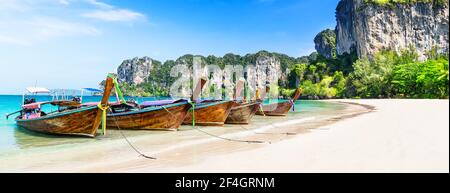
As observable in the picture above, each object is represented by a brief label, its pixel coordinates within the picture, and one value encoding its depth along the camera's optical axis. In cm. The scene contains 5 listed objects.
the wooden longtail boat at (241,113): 2047
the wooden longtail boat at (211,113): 1889
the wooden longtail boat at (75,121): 1379
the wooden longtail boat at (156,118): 1625
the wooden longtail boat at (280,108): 2856
